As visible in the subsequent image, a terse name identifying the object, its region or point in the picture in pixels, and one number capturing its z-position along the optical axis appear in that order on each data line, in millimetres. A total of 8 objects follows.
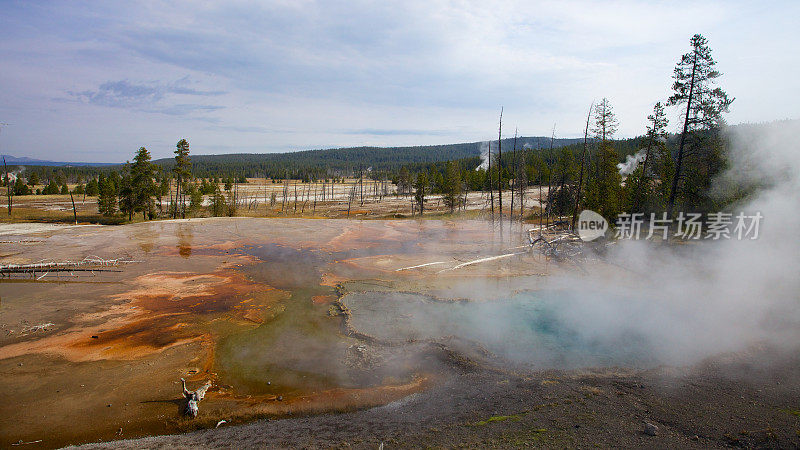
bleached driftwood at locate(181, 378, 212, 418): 6840
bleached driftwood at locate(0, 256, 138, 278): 16647
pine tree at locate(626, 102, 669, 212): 21594
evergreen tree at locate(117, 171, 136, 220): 37781
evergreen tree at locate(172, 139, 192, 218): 38531
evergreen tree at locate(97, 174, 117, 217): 41562
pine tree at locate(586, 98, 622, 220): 25141
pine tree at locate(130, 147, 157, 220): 37250
